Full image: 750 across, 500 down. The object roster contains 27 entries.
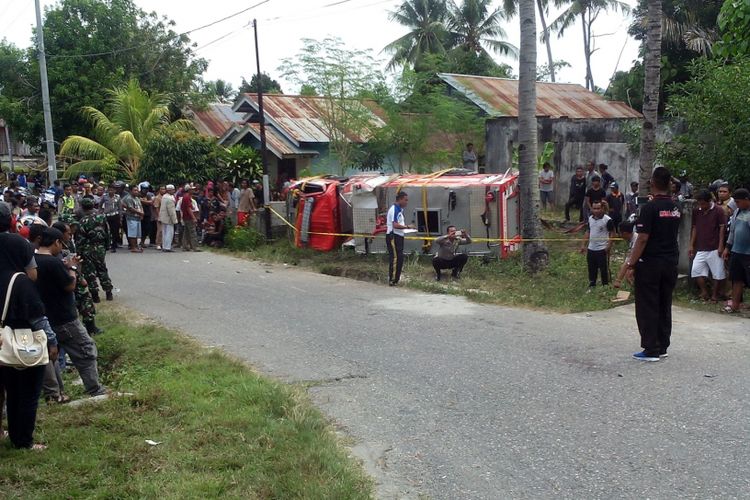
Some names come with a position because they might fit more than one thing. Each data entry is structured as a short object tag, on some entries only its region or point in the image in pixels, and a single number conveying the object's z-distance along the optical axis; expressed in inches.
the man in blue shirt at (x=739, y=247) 388.5
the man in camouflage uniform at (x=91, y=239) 431.2
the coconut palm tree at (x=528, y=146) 514.3
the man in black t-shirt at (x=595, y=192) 571.5
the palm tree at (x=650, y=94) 502.9
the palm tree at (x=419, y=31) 1528.1
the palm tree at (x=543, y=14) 1449.3
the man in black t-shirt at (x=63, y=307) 261.9
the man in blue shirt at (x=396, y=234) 525.0
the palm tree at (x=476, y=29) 1557.6
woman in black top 225.9
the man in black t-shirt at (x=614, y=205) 547.2
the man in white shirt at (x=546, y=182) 768.9
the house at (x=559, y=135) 776.3
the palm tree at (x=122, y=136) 1064.2
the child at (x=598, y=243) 464.1
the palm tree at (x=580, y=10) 1553.9
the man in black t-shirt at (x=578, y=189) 695.1
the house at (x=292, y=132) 990.4
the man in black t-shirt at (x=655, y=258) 298.0
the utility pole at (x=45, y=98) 997.2
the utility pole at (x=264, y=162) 749.3
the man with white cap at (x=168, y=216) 720.3
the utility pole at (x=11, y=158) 1600.6
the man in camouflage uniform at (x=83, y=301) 349.4
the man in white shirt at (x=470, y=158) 853.4
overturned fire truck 577.0
